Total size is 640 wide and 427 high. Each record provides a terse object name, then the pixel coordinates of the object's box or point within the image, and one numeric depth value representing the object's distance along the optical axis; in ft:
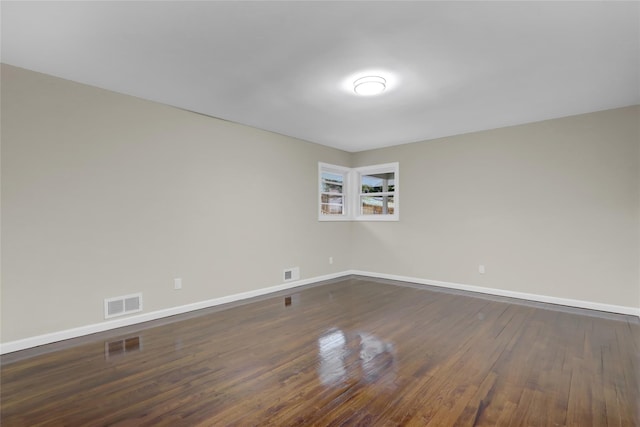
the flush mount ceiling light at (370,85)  9.93
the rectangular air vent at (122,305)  10.79
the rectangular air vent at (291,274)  17.02
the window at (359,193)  19.85
